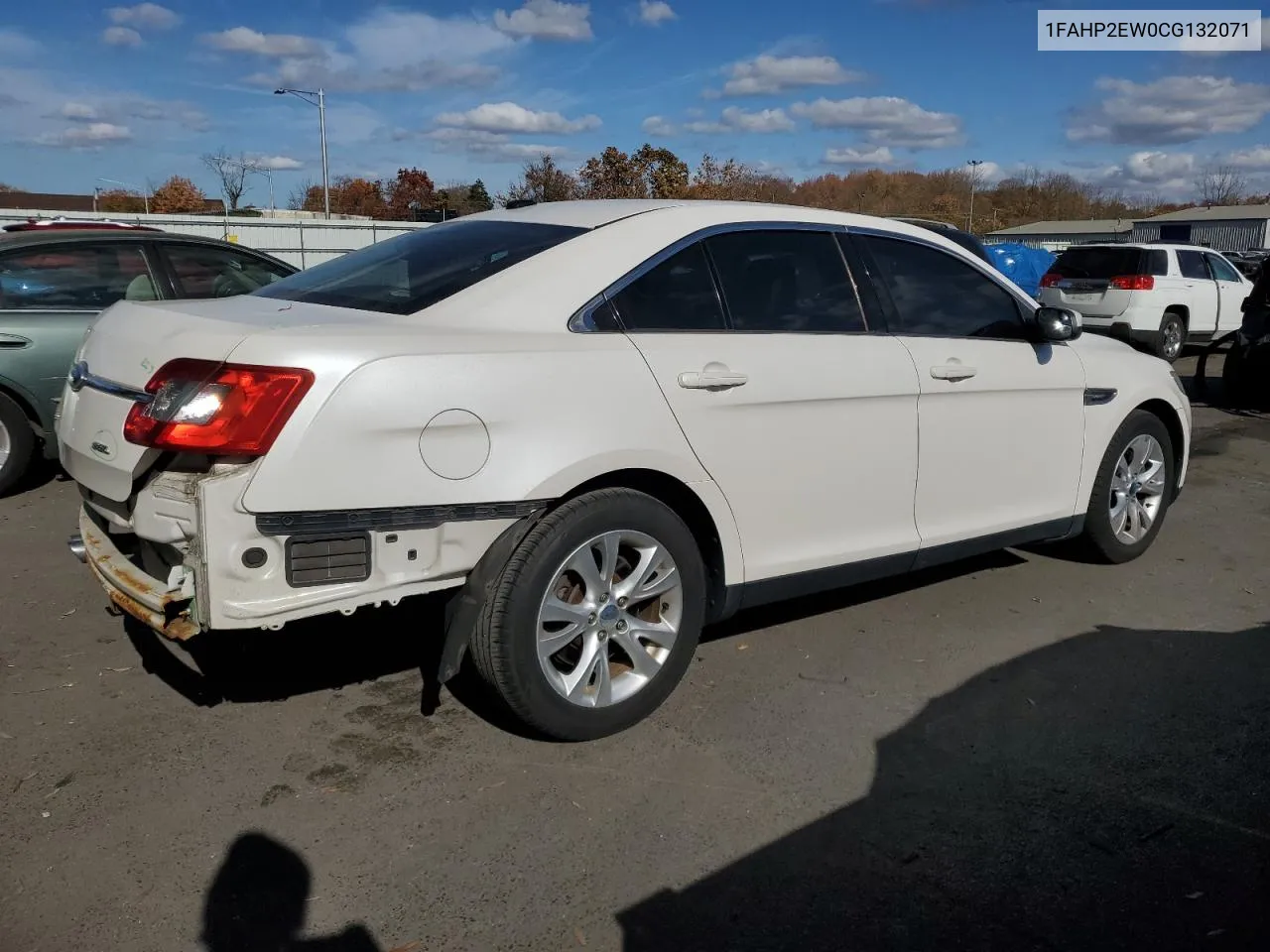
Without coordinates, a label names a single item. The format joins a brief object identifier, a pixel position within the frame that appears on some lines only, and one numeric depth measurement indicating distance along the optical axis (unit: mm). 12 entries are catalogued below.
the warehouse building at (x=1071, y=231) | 64375
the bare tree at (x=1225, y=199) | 83250
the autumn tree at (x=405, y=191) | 65688
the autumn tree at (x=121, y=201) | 73250
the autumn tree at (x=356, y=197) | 66688
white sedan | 2879
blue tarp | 20719
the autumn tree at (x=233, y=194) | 60688
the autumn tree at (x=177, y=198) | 71250
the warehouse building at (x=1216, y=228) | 63625
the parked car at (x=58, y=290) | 6406
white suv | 15133
